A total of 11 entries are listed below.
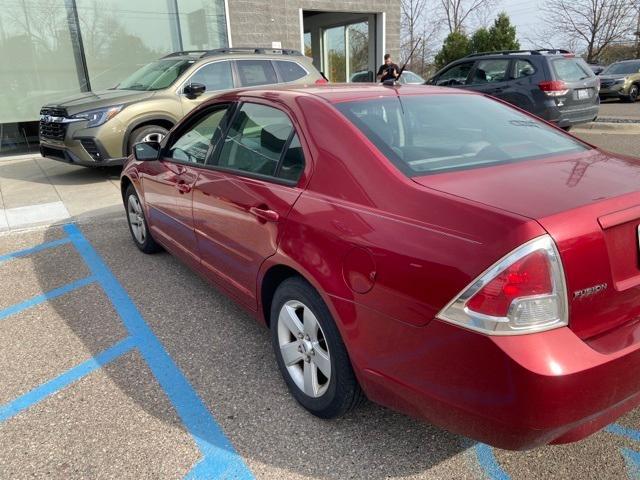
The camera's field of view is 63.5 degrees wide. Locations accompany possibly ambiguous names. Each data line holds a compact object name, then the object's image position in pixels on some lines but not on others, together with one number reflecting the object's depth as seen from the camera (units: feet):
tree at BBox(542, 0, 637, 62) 123.65
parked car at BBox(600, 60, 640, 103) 65.00
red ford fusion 5.53
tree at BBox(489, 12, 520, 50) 92.73
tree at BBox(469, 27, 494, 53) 93.45
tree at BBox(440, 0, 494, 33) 148.56
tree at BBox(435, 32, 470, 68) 94.22
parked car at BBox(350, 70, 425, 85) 53.16
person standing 41.06
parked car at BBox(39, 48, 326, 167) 25.89
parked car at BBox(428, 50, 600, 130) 31.35
